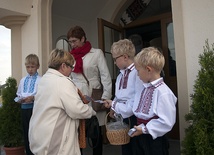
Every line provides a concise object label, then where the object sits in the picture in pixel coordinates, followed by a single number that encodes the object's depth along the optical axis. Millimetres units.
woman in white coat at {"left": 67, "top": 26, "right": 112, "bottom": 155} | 3082
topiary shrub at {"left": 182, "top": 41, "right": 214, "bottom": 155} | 1892
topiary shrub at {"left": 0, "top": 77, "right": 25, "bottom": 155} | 4180
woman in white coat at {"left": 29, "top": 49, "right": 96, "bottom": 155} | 2162
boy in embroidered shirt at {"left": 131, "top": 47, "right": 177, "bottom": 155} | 1778
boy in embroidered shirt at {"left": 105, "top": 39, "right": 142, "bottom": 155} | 2234
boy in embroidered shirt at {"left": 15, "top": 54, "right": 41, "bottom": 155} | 3598
